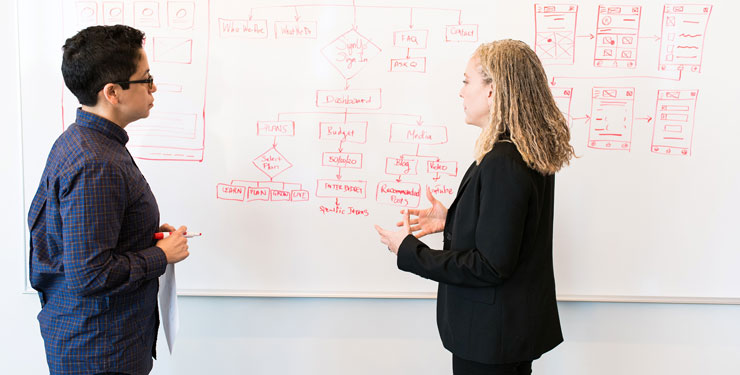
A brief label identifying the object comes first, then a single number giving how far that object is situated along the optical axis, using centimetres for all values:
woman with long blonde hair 134
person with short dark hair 126
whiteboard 203
